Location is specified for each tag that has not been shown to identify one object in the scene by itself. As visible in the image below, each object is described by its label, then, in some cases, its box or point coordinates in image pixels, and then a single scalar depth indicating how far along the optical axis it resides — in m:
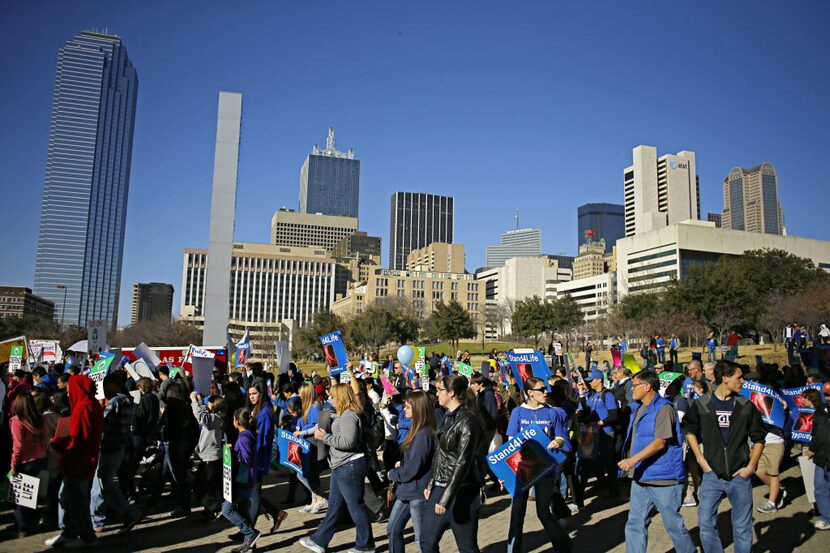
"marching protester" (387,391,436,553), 6.05
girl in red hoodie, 7.26
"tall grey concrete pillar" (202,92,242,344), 36.88
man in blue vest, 5.86
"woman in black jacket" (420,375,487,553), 5.64
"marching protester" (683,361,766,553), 5.99
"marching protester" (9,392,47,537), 7.62
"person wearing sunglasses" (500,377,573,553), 6.48
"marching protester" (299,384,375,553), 6.80
